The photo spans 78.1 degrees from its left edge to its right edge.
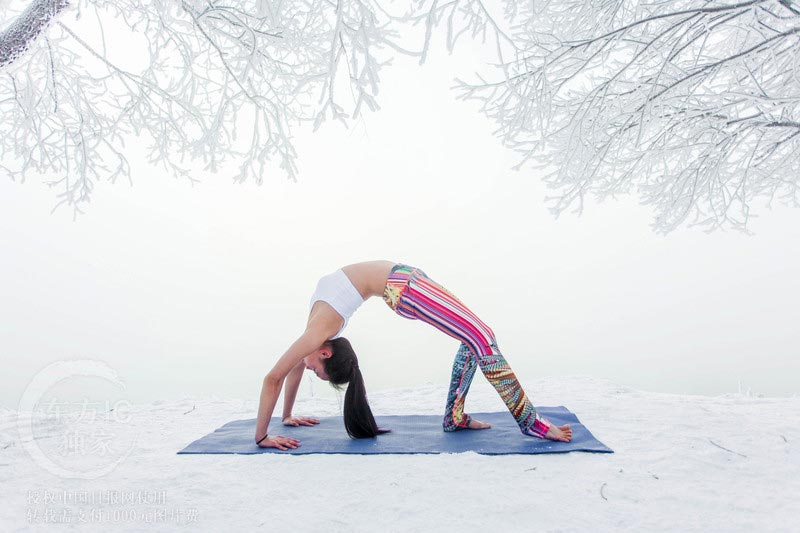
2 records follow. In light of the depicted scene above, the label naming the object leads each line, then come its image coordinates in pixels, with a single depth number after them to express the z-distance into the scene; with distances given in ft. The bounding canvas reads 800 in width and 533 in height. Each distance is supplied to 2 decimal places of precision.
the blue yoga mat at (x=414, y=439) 7.64
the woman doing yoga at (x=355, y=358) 7.79
